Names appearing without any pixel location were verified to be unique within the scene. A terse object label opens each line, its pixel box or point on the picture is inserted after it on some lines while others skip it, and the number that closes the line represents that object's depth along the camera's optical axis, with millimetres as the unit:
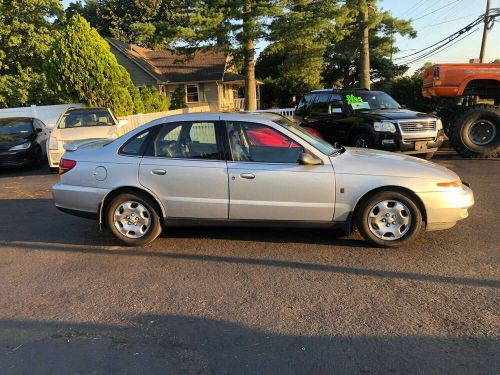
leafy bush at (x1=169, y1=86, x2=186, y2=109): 28438
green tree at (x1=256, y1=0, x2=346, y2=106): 18891
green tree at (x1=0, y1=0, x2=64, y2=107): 25875
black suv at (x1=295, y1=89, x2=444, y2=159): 9836
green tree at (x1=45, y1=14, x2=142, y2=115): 17375
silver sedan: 4992
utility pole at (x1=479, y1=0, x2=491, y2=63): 25312
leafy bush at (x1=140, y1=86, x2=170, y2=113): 22955
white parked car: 11031
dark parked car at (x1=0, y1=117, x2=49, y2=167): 11539
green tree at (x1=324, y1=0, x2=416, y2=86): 20358
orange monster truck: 10453
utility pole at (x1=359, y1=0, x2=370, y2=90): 18888
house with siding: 34406
